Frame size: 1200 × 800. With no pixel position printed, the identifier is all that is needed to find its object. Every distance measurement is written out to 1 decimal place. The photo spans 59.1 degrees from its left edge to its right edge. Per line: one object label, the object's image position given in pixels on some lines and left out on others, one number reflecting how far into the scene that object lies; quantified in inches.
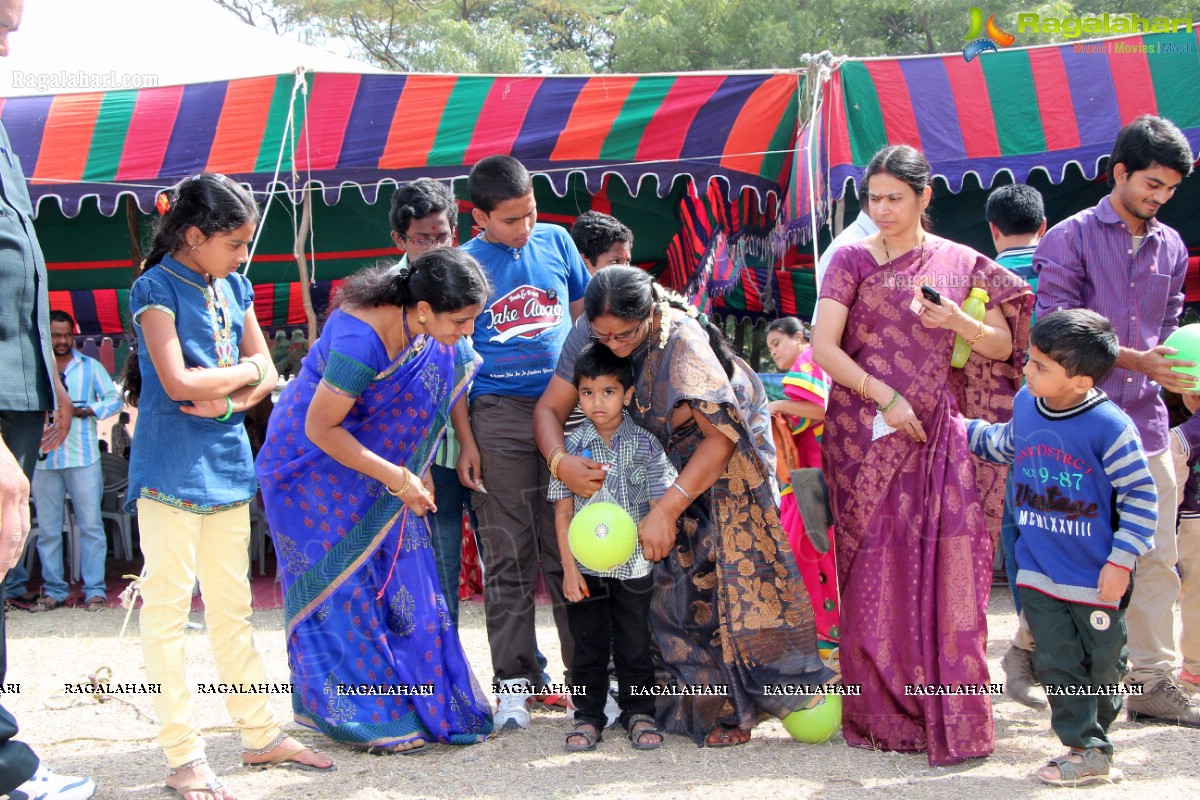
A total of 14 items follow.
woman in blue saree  121.8
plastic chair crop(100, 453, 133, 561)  277.7
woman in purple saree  123.6
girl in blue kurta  112.5
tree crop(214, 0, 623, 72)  805.9
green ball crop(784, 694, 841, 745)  129.2
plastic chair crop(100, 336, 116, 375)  382.0
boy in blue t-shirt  143.3
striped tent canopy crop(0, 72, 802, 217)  237.8
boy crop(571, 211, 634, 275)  173.3
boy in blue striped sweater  113.5
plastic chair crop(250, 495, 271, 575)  261.1
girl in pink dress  160.9
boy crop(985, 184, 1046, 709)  175.0
